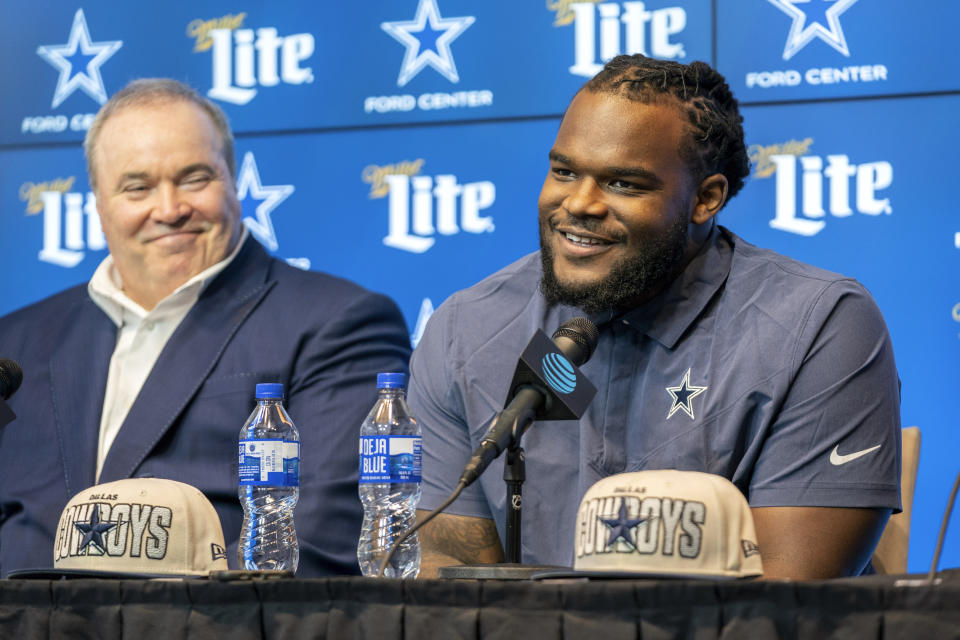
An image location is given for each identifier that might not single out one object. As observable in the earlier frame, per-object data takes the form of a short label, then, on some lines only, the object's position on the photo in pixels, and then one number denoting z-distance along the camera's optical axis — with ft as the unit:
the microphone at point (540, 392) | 17.72
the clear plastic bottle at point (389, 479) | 18.49
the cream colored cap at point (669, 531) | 17.08
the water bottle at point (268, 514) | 19.51
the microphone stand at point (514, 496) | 17.86
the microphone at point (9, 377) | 18.44
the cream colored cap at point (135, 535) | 17.62
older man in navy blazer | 20.44
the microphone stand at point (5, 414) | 18.20
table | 16.92
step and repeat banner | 21.68
